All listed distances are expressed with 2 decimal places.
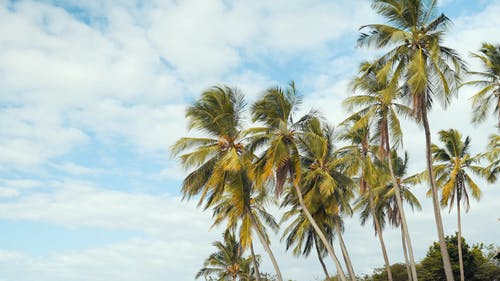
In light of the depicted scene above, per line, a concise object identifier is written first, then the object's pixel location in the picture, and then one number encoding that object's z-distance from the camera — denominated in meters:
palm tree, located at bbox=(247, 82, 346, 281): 22.45
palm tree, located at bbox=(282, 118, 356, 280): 23.73
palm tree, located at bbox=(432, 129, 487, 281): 33.41
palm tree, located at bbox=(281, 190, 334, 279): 28.78
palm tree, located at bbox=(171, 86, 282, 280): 22.72
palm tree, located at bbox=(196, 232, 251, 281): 47.16
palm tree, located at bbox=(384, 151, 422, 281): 35.19
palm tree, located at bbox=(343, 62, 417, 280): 23.17
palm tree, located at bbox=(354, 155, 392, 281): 31.61
